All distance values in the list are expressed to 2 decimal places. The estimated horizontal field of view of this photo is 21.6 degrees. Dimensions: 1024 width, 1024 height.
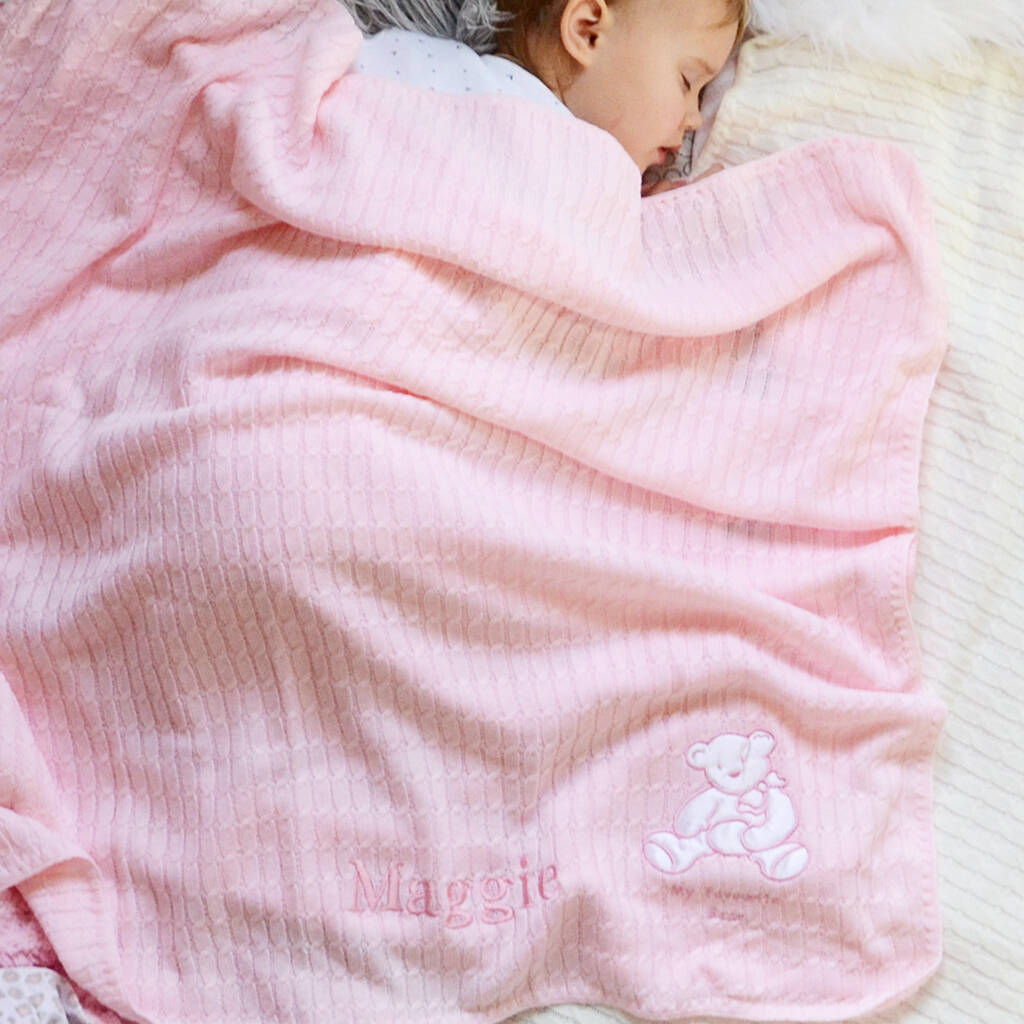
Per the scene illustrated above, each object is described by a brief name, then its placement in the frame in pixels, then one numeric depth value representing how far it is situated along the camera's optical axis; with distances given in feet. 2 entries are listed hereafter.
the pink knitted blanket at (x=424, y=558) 5.84
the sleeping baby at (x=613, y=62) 6.41
